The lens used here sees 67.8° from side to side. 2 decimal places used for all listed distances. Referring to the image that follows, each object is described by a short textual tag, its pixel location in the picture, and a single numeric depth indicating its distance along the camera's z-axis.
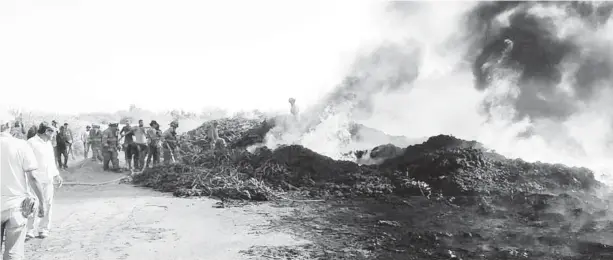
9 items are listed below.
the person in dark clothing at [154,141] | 14.31
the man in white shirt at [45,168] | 5.79
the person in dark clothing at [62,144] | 14.87
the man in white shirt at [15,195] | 3.92
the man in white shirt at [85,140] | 18.12
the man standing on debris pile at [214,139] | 14.80
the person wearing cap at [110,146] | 14.58
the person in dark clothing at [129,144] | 14.39
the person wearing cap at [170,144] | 14.87
